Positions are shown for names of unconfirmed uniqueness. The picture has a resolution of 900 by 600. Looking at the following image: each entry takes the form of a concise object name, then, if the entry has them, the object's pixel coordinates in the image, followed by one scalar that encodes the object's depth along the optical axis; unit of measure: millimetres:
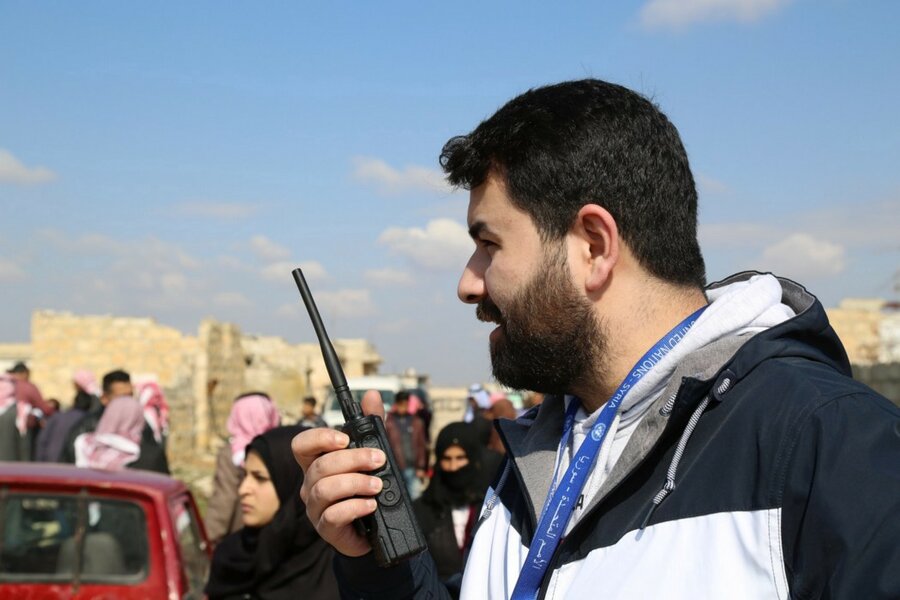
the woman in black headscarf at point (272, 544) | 4512
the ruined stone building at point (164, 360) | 26297
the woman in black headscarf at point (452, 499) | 5672
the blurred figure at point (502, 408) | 10062
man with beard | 1367
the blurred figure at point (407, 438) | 12484
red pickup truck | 4715
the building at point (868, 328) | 26688
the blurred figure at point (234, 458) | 6359
